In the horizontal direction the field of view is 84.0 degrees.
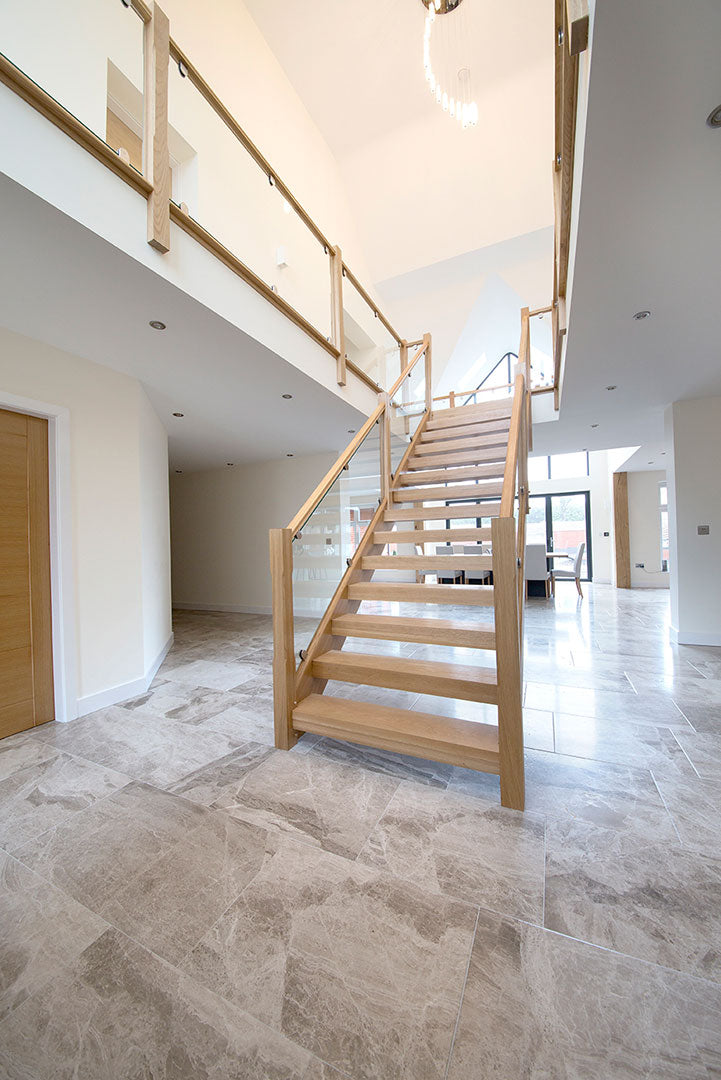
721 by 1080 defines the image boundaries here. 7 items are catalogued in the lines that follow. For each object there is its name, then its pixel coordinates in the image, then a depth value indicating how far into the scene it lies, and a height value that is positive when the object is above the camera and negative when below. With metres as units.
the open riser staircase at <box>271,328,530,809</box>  1.77 -0.57
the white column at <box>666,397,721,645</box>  4.40 +0.19
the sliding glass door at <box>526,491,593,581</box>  10.53 +0.36
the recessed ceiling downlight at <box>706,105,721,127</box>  1.44 +1.50
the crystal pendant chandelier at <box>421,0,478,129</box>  4.97 +7.00
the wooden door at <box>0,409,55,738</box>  2.67 -0.20
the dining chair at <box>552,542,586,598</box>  7.62 -0.69
